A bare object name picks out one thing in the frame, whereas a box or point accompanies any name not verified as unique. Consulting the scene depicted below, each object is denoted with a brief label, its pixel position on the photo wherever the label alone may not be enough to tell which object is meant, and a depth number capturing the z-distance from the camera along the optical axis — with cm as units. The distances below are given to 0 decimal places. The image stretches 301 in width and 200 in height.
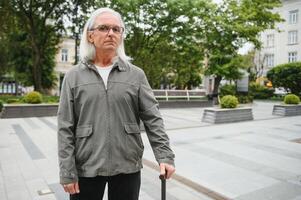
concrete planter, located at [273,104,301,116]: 1616
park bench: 2047
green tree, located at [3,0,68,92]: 1977
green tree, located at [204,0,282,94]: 2320
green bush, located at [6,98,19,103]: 1541
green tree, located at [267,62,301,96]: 3275
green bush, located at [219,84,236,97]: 2803
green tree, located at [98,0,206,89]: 1995
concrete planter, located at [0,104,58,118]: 1330
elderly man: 213
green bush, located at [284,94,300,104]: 1670
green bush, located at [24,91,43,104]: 1419
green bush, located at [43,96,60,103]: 1598
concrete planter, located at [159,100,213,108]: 1980
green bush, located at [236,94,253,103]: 2513
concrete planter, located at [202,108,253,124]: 1256
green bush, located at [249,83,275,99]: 3859
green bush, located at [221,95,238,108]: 1313
